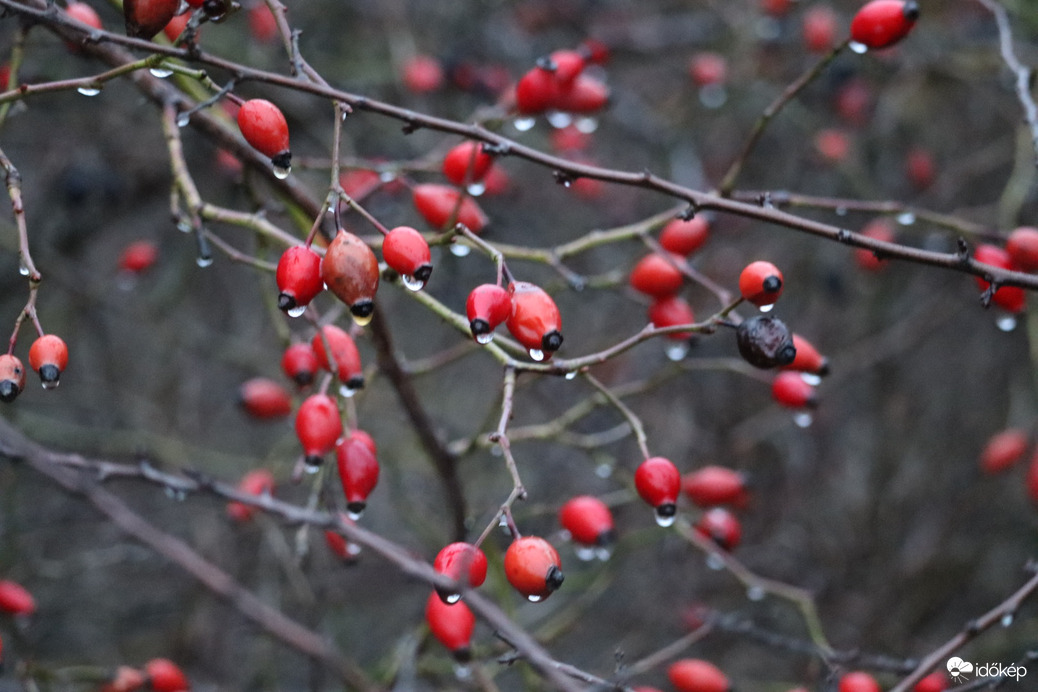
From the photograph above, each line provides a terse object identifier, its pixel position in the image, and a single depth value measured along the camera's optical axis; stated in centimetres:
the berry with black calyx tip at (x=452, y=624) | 71
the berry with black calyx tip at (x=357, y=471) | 69
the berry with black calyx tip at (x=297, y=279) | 65
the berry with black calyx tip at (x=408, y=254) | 65
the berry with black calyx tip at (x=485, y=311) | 65
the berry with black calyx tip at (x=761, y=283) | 68
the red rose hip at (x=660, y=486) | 69
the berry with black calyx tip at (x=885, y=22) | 74
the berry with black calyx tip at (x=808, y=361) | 73
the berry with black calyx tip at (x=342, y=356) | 70
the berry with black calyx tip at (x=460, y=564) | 64
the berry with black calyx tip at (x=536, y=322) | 66
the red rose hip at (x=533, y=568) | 65
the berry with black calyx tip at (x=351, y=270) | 64
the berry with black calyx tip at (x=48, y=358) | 66
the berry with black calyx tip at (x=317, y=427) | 69
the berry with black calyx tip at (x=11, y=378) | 66
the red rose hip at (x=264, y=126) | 65
